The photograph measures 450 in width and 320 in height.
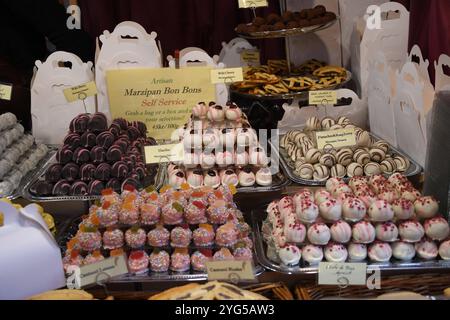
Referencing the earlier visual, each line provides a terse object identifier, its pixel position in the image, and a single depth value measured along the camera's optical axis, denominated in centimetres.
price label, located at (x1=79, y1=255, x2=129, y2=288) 145
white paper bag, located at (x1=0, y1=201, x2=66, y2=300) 141
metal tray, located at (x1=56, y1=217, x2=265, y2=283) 155
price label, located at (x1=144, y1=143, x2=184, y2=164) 202
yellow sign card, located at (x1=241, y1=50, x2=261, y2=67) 303
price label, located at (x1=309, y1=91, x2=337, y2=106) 229
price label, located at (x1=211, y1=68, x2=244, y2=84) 226
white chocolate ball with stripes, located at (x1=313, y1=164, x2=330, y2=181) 208
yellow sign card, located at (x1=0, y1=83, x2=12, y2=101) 223
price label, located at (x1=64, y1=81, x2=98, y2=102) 230
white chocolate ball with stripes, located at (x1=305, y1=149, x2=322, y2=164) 214
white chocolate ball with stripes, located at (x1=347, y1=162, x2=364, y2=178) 206
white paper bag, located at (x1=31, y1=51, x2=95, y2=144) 239
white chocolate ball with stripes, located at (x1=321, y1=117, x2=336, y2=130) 235
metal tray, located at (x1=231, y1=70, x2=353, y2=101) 261
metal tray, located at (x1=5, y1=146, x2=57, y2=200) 202
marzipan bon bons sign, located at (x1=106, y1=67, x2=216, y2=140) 236
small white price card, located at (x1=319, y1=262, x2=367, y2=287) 142
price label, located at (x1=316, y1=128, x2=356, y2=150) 205
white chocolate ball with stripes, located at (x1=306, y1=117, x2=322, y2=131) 236
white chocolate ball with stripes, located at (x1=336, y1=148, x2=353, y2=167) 210
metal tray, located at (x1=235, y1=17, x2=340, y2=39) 262
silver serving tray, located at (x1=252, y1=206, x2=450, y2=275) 156
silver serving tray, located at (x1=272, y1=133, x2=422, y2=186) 207
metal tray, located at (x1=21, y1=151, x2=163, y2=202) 195
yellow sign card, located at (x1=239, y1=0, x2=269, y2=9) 233
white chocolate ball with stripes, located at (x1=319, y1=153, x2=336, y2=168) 210
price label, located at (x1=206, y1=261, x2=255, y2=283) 140
